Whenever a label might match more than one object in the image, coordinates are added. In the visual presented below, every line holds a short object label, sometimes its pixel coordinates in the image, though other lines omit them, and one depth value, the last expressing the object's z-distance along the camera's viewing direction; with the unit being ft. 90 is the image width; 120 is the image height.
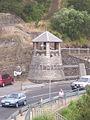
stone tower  175.85
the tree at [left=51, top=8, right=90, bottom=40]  226.38
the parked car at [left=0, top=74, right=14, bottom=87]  161.68
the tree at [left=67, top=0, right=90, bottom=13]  256.52
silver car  122.37
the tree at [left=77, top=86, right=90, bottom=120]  90.89
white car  151.41
